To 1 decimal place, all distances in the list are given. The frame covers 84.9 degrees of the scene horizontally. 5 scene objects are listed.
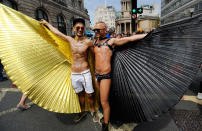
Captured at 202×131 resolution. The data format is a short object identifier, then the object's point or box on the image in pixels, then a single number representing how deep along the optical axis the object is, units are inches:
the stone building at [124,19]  2374.5
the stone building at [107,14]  4739.2
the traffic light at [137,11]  259.3
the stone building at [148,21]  2715.1
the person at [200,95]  122.6
